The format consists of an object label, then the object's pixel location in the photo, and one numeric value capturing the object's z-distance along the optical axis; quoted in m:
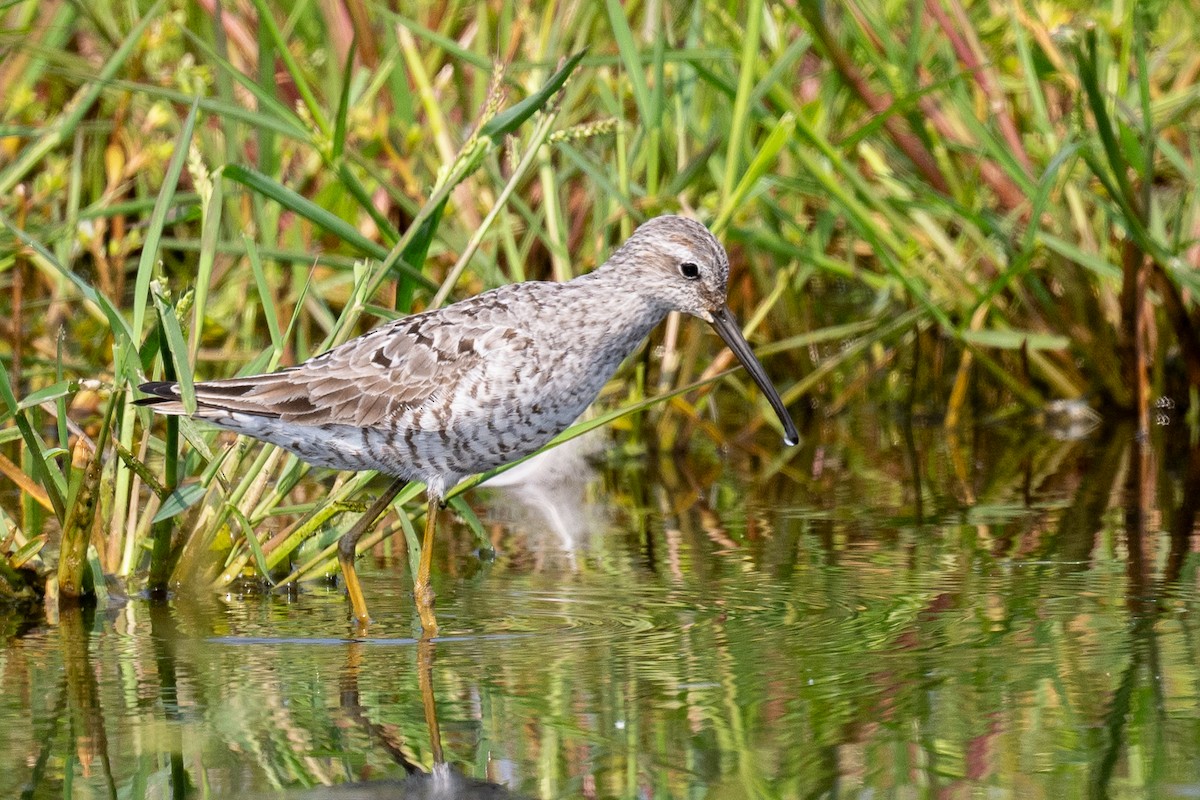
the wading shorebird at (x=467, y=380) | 9.71
